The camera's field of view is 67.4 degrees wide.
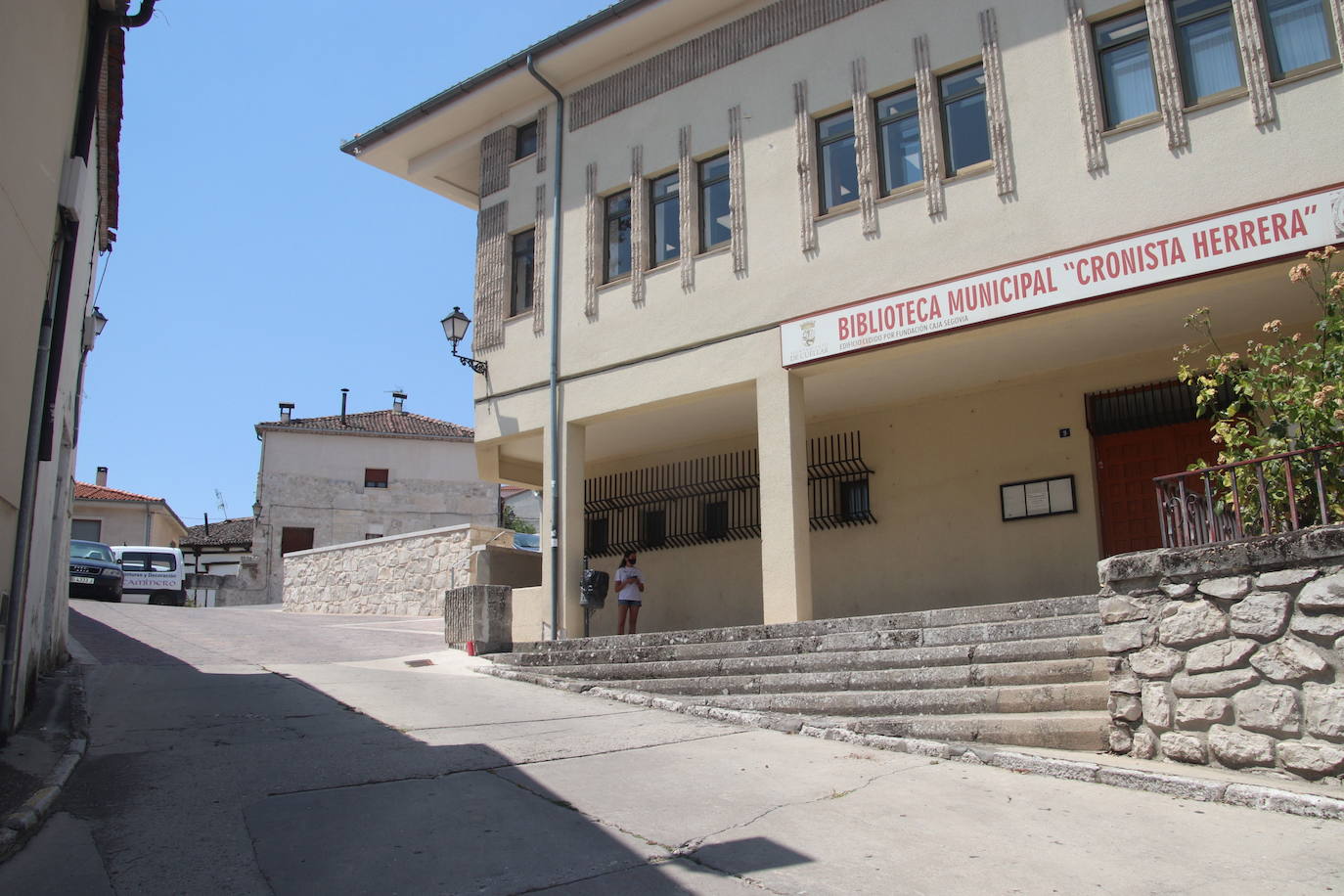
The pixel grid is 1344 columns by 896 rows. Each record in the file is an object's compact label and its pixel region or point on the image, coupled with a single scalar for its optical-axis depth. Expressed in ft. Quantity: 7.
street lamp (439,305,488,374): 44.37
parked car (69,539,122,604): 77.92
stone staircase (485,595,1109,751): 22.79
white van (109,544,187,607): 94.07
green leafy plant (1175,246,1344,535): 19.44
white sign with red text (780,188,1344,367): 27.35
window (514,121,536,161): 48.06
